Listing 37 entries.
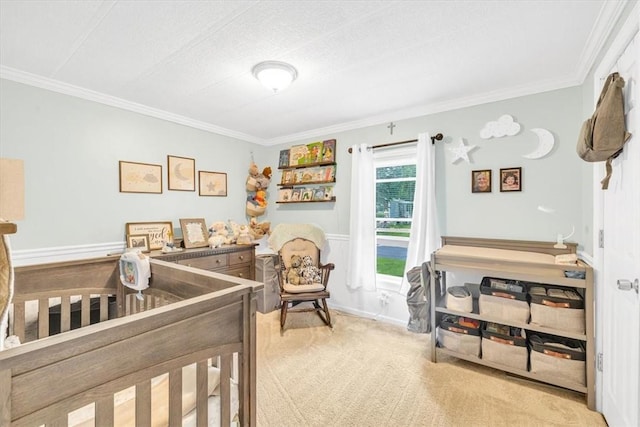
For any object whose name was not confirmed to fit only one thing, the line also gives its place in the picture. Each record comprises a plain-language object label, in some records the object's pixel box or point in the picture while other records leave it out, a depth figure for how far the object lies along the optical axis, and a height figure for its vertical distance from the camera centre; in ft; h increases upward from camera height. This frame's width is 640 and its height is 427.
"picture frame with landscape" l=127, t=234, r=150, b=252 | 9.17 -0.95
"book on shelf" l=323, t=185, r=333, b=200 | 11.96 +0.81
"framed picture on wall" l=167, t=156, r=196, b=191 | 10.46 +1.45
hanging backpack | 4.55 +1.35
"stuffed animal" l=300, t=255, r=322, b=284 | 10.62 -2.26
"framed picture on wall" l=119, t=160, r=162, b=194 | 9.22 +1.15
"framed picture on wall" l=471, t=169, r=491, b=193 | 8.61 +0.91
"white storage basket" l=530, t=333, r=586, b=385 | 6.14 -3.25
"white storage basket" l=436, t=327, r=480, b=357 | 7.31 -3.40
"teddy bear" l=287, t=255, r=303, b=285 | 10.55 -2.26
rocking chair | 9.86 -2.55
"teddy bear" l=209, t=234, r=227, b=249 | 10.49 -1.07
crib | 2.23 -1.43
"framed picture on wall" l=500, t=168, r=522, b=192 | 8.16 +0.91
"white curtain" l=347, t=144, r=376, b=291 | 10.76 -0.36
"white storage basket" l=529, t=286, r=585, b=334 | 6.21 -2.23
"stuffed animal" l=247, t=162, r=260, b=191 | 13.03 +1.54
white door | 4.21 -1.06
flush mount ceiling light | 6.77 +3.33
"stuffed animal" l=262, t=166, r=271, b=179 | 13.39 +1.85
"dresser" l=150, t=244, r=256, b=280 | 9.26 -1.64
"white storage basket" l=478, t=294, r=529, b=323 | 6.77 -2.35
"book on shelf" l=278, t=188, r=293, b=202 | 13.03 +0.80
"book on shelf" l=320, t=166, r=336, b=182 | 11.91 +1.56
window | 10.41 +0.23
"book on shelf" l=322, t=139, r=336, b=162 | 11.85 +2.52
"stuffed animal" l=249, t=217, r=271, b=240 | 12.84 -0.74
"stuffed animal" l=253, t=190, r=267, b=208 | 13.28 +0.63
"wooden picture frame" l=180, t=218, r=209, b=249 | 10.29 -0.76
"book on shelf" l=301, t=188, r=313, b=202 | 12.44 +0.74
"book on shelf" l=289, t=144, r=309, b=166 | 12.59 +2.53
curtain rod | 9.18 +2.39
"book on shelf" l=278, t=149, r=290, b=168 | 13.15 +2.43
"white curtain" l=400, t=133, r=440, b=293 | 9.20 +0.04
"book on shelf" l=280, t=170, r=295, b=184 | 12.87 +1.57
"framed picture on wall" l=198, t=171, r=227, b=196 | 11.43 +1.17
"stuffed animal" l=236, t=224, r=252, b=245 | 11.26 -0.99
